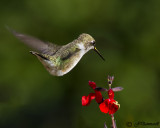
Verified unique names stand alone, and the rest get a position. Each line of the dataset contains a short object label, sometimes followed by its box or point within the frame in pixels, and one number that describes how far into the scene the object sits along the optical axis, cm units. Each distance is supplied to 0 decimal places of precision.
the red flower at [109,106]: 435
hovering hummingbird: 521
